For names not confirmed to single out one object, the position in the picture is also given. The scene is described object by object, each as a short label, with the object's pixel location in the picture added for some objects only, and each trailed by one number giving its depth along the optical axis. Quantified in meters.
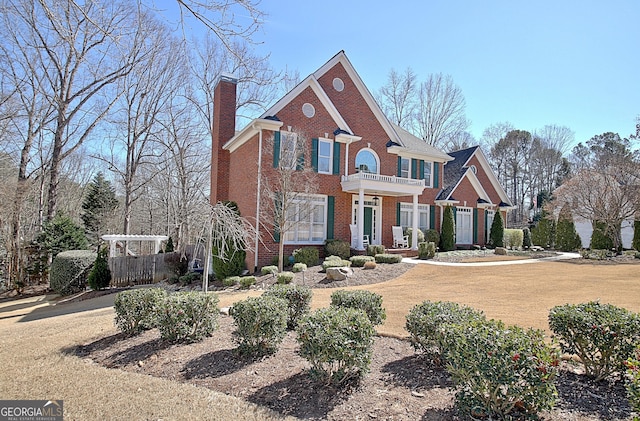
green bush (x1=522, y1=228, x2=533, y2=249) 23.38
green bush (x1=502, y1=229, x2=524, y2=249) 22.14
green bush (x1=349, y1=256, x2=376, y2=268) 13.95
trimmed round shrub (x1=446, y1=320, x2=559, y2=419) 2.90
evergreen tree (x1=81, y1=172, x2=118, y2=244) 25.39
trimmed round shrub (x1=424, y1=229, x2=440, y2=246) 19.39
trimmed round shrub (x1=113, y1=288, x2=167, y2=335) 5.87
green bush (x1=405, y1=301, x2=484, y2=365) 4.23
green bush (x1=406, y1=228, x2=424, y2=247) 18.06
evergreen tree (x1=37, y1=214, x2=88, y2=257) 17.21
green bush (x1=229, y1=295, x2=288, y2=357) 4.66
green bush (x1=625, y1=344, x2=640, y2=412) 2.53
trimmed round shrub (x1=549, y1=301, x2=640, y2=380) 3.57
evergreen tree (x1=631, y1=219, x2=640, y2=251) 21.09
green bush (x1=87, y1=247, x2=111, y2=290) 15.39
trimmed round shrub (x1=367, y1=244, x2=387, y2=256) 15.58
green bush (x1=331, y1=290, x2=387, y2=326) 5.51
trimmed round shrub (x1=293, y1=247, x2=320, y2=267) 14.21
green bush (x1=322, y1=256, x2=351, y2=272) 12.97
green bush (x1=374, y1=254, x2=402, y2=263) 14.57
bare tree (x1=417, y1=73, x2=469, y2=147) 33.38
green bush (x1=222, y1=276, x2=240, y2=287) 12.94
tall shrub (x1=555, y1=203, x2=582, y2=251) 23.31
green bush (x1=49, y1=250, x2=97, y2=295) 15.60
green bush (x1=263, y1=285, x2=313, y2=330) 5.93
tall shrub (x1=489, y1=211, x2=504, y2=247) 21.23
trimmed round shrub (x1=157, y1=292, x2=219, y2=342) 5.32
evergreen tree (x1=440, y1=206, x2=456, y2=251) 19.69
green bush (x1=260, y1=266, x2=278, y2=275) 13.10
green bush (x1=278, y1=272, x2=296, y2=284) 11.42
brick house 15.03
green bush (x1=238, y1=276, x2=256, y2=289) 12.16
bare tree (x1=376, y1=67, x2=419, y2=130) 33.69
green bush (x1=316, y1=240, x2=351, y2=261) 15.16
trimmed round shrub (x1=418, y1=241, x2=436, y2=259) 16.36
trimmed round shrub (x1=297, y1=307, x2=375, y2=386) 3.69
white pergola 15.94
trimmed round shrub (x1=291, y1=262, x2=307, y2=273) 13.11
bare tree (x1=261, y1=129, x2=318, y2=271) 13.41
